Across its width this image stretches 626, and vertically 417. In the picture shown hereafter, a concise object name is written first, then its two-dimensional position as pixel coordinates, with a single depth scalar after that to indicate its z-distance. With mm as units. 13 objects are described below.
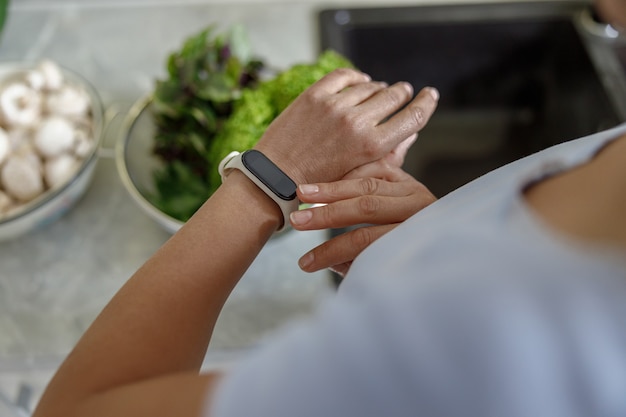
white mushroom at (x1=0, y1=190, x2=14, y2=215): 809
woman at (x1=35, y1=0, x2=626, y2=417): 298
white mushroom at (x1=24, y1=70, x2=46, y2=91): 900
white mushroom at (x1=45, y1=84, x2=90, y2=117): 878
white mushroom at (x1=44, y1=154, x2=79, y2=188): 828
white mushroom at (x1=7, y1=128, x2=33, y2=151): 851
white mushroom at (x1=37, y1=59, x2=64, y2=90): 903
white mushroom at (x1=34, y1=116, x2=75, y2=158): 831
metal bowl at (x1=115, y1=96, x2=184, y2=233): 793
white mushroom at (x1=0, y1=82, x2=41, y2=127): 862
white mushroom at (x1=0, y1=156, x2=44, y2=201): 806
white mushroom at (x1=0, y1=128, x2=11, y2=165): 823
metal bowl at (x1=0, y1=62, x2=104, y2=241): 794
